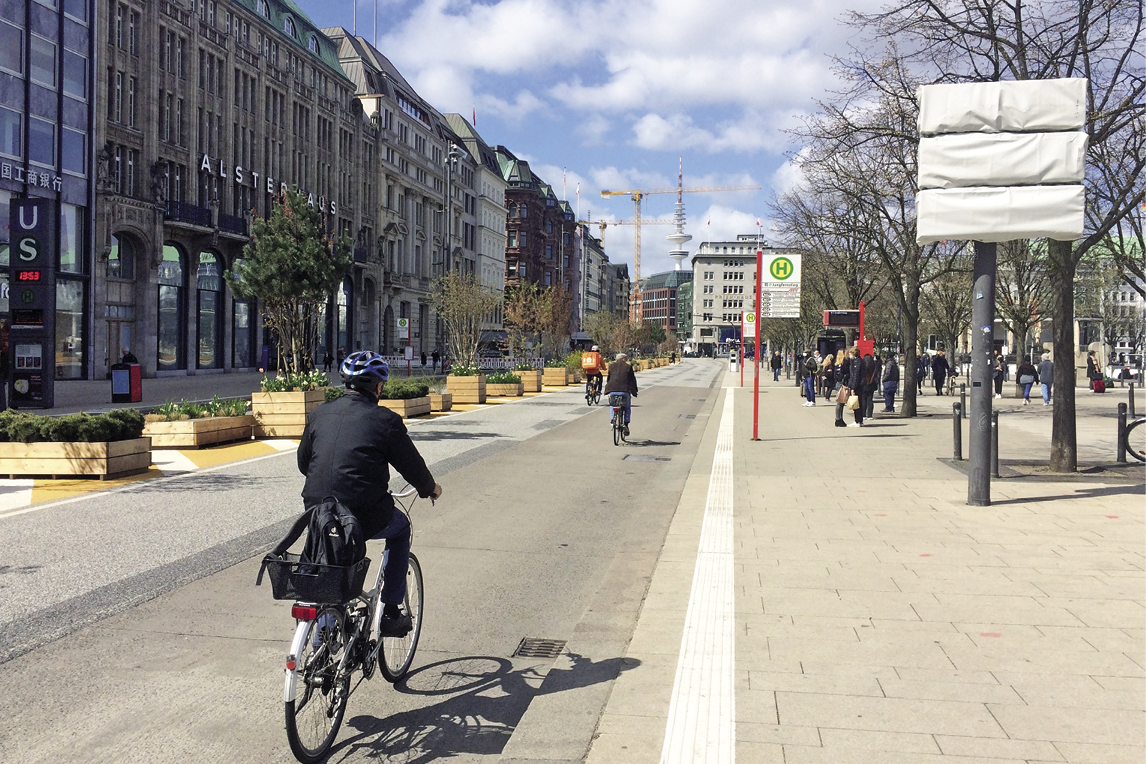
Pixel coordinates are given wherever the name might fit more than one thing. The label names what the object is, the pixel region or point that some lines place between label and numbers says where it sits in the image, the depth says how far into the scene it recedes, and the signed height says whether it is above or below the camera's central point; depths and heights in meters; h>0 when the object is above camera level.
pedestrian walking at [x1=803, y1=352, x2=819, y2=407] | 31.28 -0.24
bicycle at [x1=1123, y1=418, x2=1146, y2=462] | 13.80 -1.12
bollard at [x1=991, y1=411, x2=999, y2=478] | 11.98 -0.98
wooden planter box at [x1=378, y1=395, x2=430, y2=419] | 21.52 -0.95
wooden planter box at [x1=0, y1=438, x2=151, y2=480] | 11.46 -1.16
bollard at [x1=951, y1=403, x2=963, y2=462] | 13.83 -0.85
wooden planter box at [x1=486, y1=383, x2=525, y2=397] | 32.03 -0.81
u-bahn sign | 22.02 +1.31
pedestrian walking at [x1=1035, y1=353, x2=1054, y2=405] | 31.19 -0.16
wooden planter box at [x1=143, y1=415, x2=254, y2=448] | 14.98 -1.09
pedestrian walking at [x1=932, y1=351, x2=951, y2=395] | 36.25 +0.03
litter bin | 25.81 -0.57
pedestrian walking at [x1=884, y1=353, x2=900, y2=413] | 26.65 -0.40
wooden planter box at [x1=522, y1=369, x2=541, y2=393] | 36.25 -0.57
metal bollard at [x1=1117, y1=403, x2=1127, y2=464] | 13.63 -0.94
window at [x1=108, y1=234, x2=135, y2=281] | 38.47 +4.04
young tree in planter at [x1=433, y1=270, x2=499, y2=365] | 38.12 +2.19
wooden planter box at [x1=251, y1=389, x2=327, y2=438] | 17.00 -0.87
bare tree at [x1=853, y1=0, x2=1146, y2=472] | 12.53 +4.11
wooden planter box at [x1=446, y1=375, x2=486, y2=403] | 28.78 -0.68
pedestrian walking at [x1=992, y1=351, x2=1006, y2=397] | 35.50 -0.23
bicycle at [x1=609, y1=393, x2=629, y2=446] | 17.27 -0.82
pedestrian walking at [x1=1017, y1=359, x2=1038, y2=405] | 33.06 -0.21
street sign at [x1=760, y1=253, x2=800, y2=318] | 21.61 +1.89
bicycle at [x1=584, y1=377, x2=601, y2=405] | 29.17 -0.71
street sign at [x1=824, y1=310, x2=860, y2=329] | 29.14 +1.49
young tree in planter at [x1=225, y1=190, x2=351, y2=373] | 19.69 +1.87
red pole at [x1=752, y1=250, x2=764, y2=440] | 18.27 -0.58
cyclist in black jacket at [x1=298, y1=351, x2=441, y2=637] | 4.17 -0.39
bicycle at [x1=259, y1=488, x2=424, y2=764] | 3.73 -1.20
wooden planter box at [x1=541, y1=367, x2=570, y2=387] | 40.87 -0.47
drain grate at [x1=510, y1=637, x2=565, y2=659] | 5.35 -1.57
